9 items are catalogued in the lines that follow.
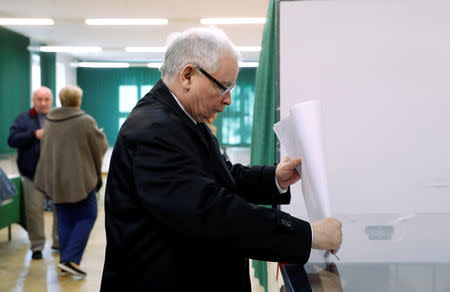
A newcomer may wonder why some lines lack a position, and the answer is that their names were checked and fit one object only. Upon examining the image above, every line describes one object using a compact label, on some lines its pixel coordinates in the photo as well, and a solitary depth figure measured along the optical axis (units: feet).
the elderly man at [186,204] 3.31
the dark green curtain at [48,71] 34.81
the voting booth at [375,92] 7.22
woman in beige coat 12.12
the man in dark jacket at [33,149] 14.30
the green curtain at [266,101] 8.58
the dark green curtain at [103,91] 44.91
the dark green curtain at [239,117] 44.65
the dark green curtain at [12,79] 27.50
